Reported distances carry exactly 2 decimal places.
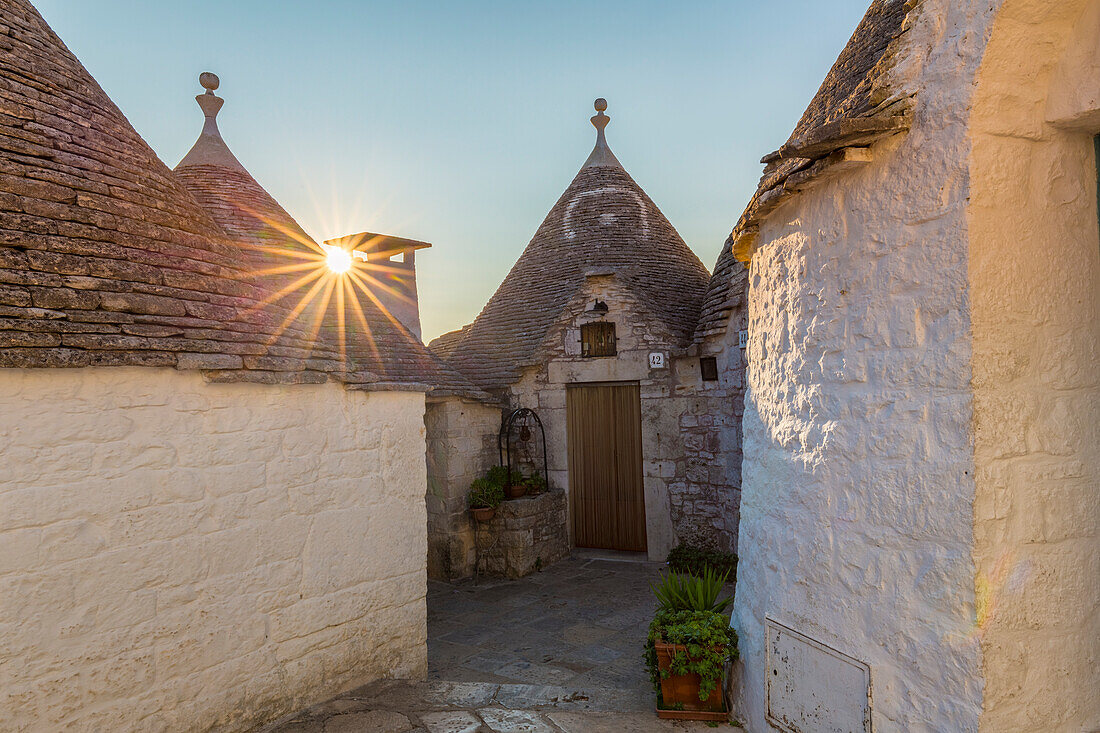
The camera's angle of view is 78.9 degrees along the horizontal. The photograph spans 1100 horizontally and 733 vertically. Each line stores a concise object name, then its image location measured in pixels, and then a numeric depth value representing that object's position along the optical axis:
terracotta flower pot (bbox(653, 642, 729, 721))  3.74
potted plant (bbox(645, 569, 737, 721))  3.67
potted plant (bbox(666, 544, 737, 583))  7.90
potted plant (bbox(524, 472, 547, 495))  9.22
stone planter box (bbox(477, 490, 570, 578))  8.44
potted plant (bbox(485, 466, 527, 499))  8.85
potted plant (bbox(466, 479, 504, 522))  8.42
